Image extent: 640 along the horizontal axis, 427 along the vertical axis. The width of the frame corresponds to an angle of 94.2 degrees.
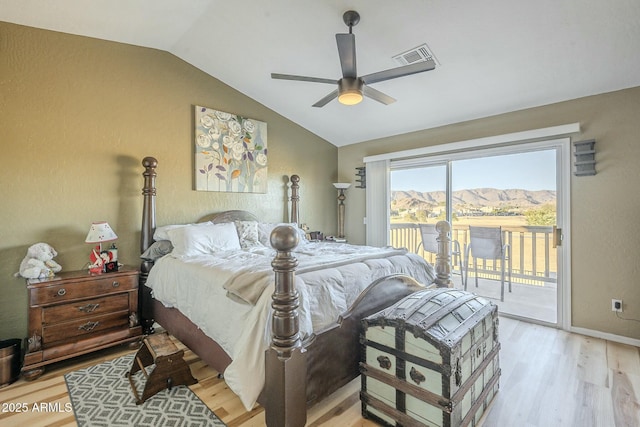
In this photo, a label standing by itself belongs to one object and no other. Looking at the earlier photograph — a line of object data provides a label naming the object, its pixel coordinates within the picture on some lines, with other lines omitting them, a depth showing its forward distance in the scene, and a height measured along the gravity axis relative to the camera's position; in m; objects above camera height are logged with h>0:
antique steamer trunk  1.52 -0.82
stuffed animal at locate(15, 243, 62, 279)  2.32 -0.41
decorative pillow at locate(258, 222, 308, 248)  3.63 -0.23
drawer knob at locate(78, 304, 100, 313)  2.49 -0.80
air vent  2.73 +1.51
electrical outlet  2.84 -0.86
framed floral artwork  3.63 +0.80
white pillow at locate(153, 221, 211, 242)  3.08 -0.20
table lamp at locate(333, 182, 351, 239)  5.11 +0.07
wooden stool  1.98 -1.08
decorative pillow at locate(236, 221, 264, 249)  3.44 -0.24
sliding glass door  3.47 +0.06
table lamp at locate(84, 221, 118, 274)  2.62 -0.24
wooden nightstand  2.28 -0.86
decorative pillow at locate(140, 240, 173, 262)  2.99 -0.37
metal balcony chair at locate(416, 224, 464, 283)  4.34 -0.41
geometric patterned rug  1.77 -1.24
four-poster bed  1.52 -0.63
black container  2.16 -1.11
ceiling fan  2.08 +1.06
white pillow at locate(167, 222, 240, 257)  2.87 -0.26
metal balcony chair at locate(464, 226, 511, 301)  3.92 -0.42
